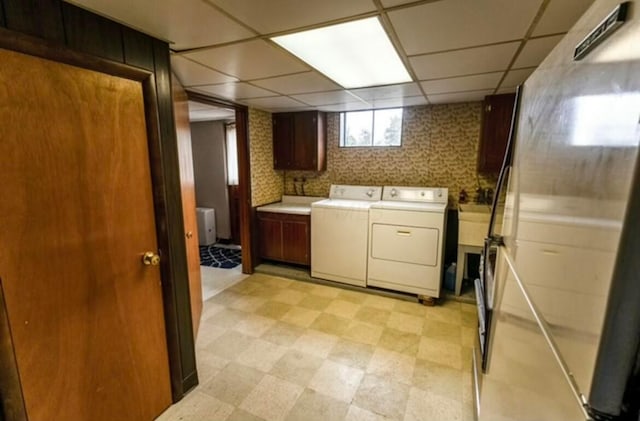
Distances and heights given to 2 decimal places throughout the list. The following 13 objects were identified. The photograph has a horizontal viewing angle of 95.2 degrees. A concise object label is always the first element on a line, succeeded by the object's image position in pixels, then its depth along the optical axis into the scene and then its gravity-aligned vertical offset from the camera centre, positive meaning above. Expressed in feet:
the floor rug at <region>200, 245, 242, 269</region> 14.02 -4.63
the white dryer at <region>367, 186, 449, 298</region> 9.78 -2.66
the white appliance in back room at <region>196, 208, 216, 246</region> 16.44 -3.34
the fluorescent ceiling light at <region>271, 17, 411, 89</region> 5.04 +2.33
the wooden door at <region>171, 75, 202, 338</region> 7.07 -0.77
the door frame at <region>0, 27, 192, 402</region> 4.36 -0.90
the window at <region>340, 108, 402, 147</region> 12.18 +1.68
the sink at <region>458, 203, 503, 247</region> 9.69 -1.96
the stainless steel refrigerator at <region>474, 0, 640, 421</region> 1.23 -0.37
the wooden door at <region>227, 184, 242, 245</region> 16.75 -2.52
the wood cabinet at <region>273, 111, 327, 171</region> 12.73 +1.14
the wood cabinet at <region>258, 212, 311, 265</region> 12.39 -3.04
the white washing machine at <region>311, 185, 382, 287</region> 10.98 -2.77
